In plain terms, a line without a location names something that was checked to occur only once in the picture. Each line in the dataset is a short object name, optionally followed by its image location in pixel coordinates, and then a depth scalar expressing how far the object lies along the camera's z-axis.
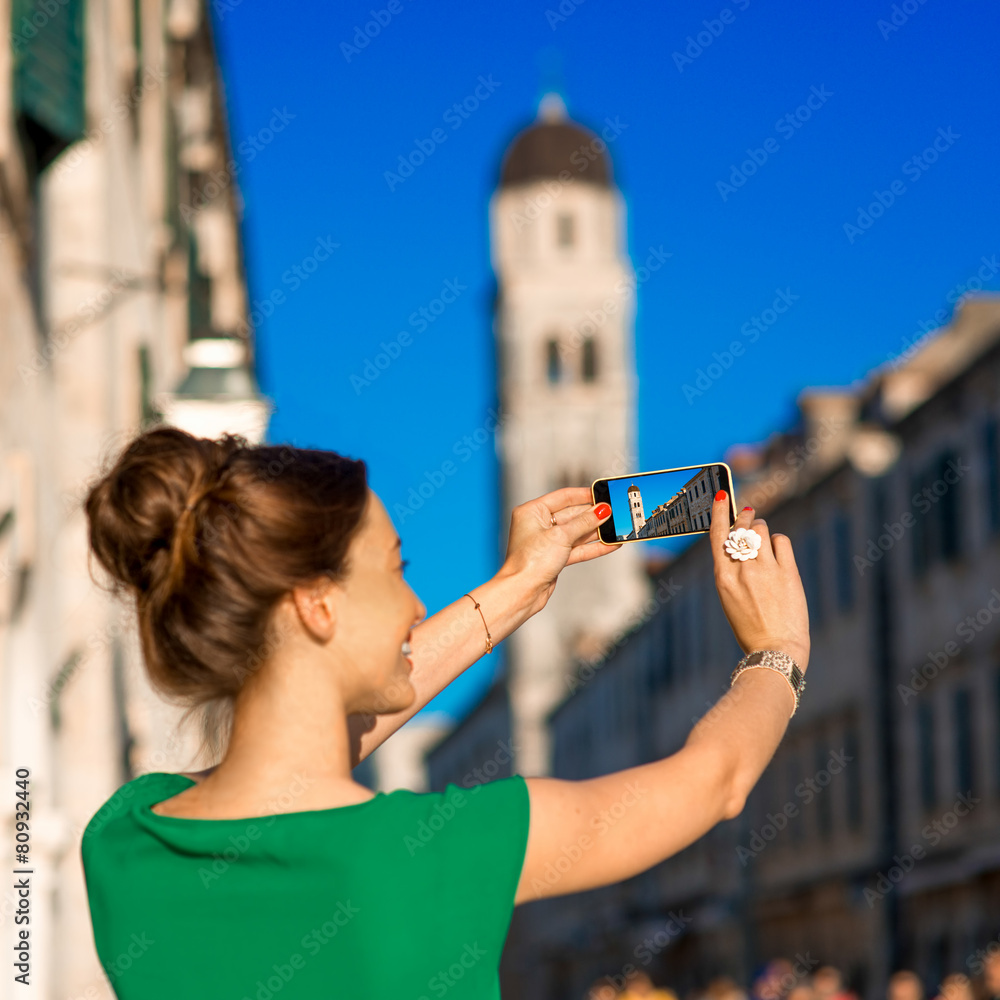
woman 3.76
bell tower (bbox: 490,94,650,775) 144.25
